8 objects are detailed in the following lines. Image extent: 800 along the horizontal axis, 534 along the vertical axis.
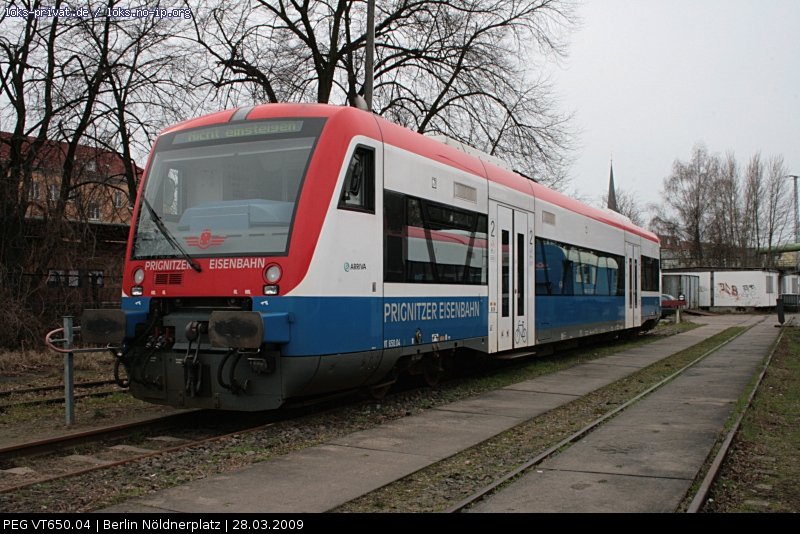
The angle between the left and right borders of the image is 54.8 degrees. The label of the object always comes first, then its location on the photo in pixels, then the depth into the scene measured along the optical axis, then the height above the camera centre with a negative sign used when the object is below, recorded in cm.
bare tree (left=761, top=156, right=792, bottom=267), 7056 +768
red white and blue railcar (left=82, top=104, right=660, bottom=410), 750 +36
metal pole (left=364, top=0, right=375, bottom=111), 1569 +498
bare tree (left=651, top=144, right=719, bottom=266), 7256 +857
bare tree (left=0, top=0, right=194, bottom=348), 1547 +390
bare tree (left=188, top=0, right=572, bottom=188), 2178 +678
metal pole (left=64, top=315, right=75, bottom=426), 827 -93
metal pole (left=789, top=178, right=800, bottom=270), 6732 +559
